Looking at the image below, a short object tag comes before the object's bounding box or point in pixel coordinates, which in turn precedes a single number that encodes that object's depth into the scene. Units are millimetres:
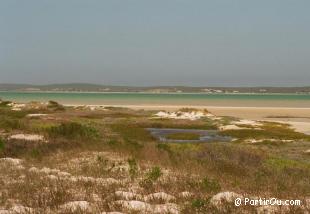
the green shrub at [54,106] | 81438
